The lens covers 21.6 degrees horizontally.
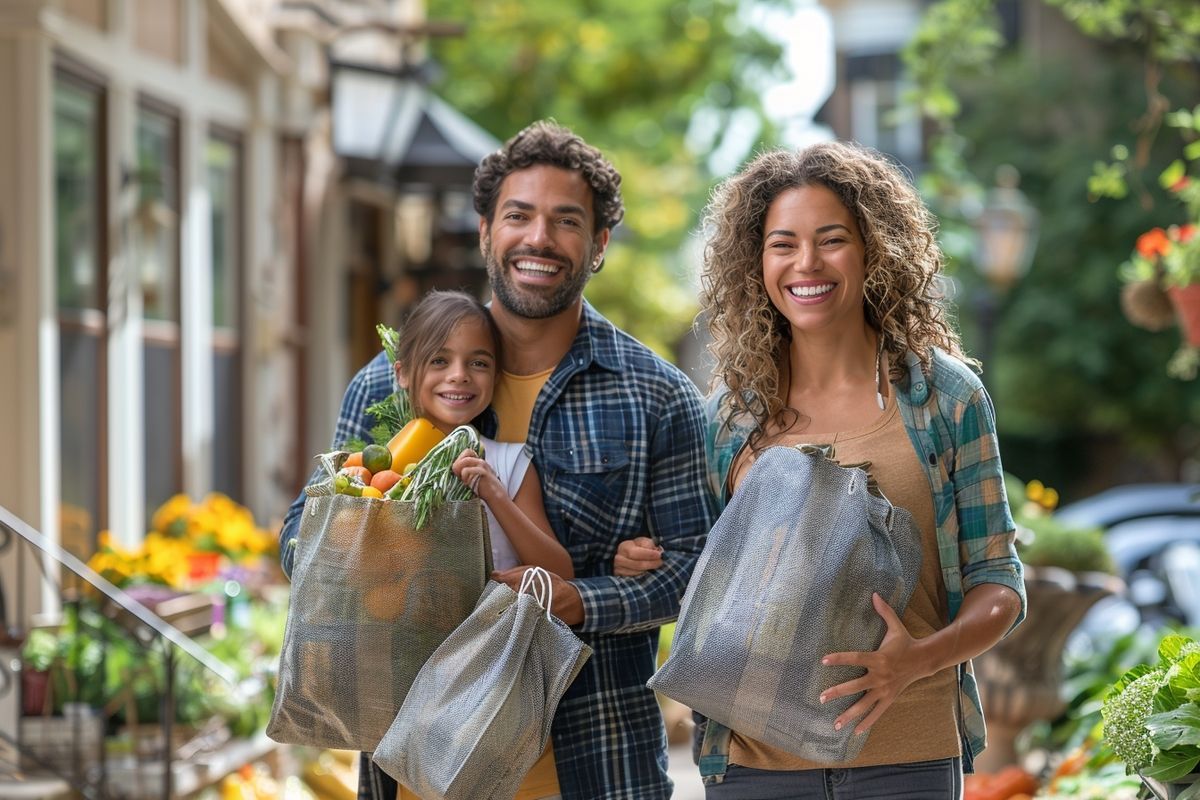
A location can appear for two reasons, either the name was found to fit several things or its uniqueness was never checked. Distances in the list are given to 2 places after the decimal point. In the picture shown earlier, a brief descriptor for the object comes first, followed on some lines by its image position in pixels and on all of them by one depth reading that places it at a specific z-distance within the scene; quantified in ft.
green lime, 19.50
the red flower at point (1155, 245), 36.56
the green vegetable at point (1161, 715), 19.34
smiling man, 20.53
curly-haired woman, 18.81
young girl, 20.14
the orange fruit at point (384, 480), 19.10
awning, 69.93
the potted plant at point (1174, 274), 33.92
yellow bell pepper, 19.67
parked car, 66.63
